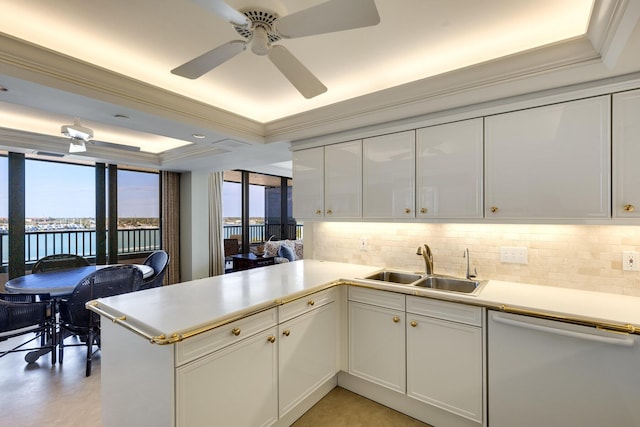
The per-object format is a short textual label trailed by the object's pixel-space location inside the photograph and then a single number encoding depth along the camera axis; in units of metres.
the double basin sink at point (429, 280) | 2.40
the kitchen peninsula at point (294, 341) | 1.47
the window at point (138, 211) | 5.34
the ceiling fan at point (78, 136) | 2.96
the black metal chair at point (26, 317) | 2.68
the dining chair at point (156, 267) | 3.88
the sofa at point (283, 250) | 5.55
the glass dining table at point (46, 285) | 2.83
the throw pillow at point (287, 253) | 5.55
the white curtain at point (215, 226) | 6.25
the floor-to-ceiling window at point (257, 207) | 6.96
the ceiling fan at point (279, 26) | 1.17
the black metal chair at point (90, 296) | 2.83
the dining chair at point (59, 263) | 3.65
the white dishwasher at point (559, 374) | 1.51
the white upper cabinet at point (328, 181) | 2.83
